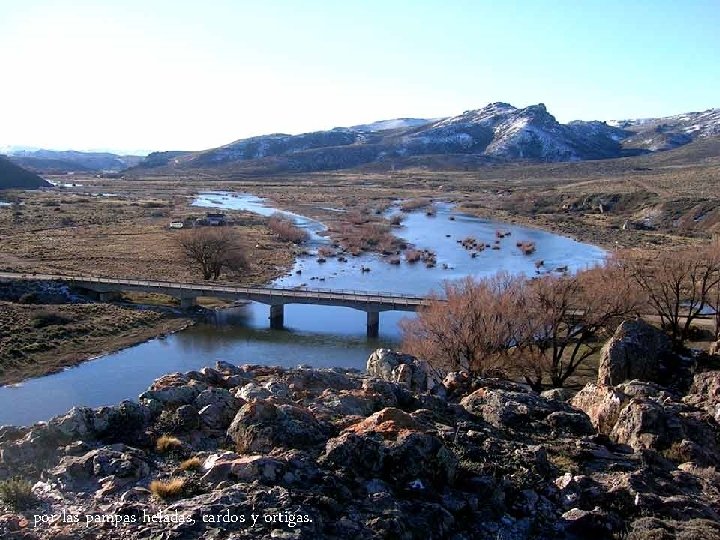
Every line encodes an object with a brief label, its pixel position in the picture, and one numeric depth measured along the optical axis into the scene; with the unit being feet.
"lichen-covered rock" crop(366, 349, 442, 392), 74.74
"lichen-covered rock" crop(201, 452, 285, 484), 37.42
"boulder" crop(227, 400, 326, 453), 42.83
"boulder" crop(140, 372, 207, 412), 50.47
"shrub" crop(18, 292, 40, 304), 167.32
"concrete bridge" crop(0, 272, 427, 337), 165.17
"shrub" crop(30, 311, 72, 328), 147.18
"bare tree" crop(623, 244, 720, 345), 123.34
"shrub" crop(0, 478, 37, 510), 35.09
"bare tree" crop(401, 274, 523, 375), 101.45
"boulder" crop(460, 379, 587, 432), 56.85
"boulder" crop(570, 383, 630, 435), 62.64
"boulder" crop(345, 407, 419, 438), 43.39
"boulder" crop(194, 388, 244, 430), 48.01
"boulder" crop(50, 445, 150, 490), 38.14
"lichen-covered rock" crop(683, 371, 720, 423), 64.85
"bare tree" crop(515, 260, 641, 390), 108.17
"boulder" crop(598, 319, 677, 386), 95.50
